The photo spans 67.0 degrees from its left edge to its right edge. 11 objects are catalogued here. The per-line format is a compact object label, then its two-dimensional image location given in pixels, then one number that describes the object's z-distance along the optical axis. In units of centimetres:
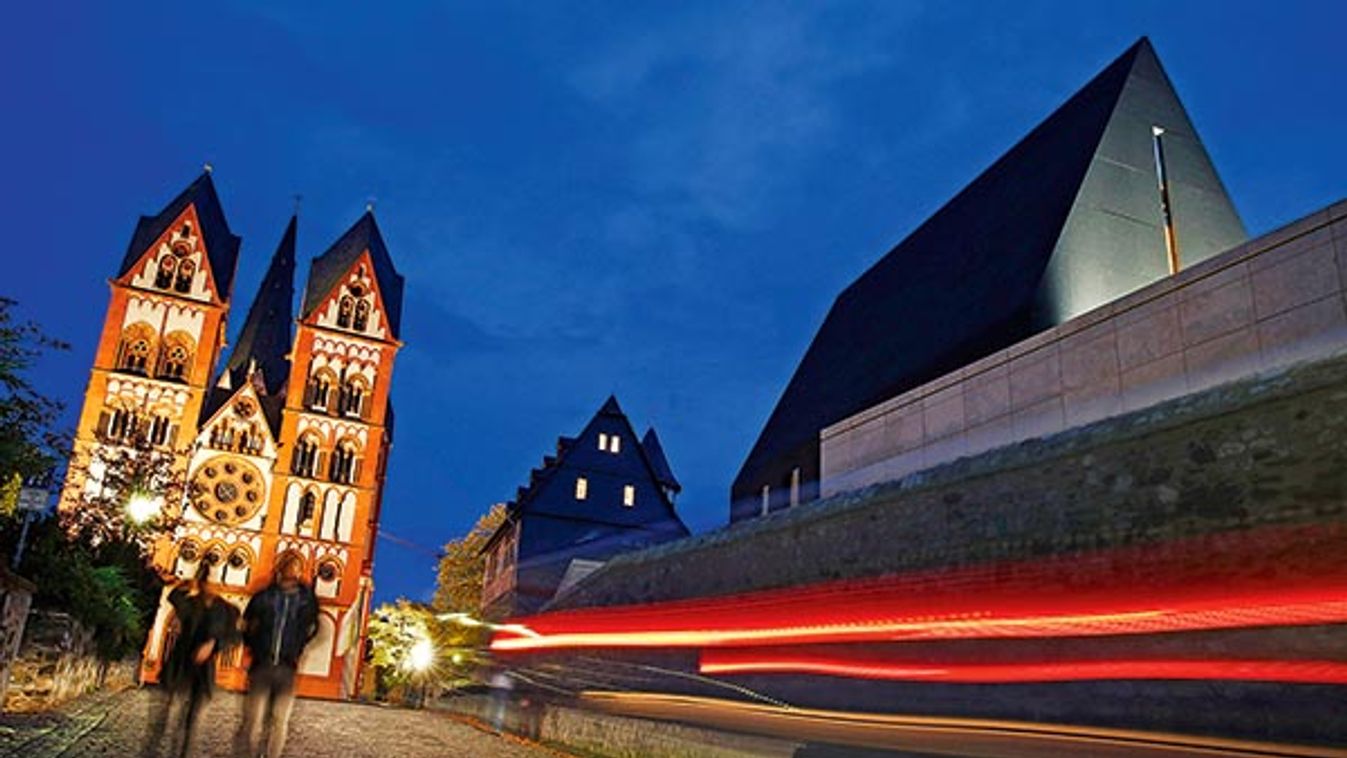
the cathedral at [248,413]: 4409
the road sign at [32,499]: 1220
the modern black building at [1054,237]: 2052
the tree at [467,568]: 5781
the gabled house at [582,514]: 4619
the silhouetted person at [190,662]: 855
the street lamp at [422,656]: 3956
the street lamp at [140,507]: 2192
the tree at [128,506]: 2216
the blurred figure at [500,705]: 1780
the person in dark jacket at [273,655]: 858
